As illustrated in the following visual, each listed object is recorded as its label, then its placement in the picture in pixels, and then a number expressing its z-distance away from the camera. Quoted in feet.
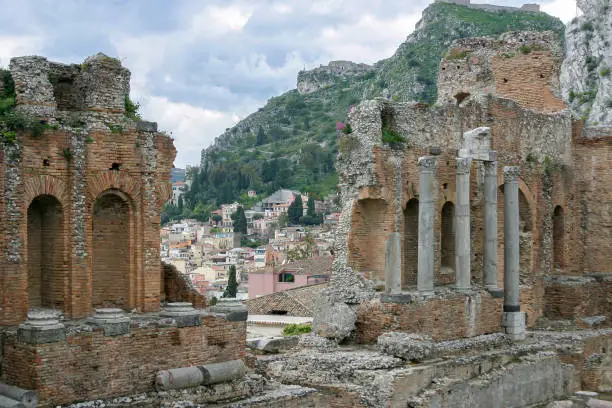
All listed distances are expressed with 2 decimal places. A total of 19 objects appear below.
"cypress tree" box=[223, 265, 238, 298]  188.10
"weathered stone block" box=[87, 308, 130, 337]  47.98
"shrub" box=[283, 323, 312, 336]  111.37
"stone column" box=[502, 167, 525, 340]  84.17
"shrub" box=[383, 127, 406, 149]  74.49
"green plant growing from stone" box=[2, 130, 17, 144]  49.11
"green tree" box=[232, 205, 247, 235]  420.07
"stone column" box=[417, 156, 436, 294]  74.28
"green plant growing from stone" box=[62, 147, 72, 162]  51.36
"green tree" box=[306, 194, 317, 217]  412.98
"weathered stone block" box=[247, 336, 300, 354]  73.56
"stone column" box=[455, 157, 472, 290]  78.48
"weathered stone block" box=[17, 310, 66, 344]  44.73
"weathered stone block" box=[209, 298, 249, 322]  54.60
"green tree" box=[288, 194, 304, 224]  412.40
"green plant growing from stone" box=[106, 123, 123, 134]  53.52
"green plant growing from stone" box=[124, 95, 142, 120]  56.02
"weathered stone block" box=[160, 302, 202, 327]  51.78
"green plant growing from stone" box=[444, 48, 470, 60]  97.45
